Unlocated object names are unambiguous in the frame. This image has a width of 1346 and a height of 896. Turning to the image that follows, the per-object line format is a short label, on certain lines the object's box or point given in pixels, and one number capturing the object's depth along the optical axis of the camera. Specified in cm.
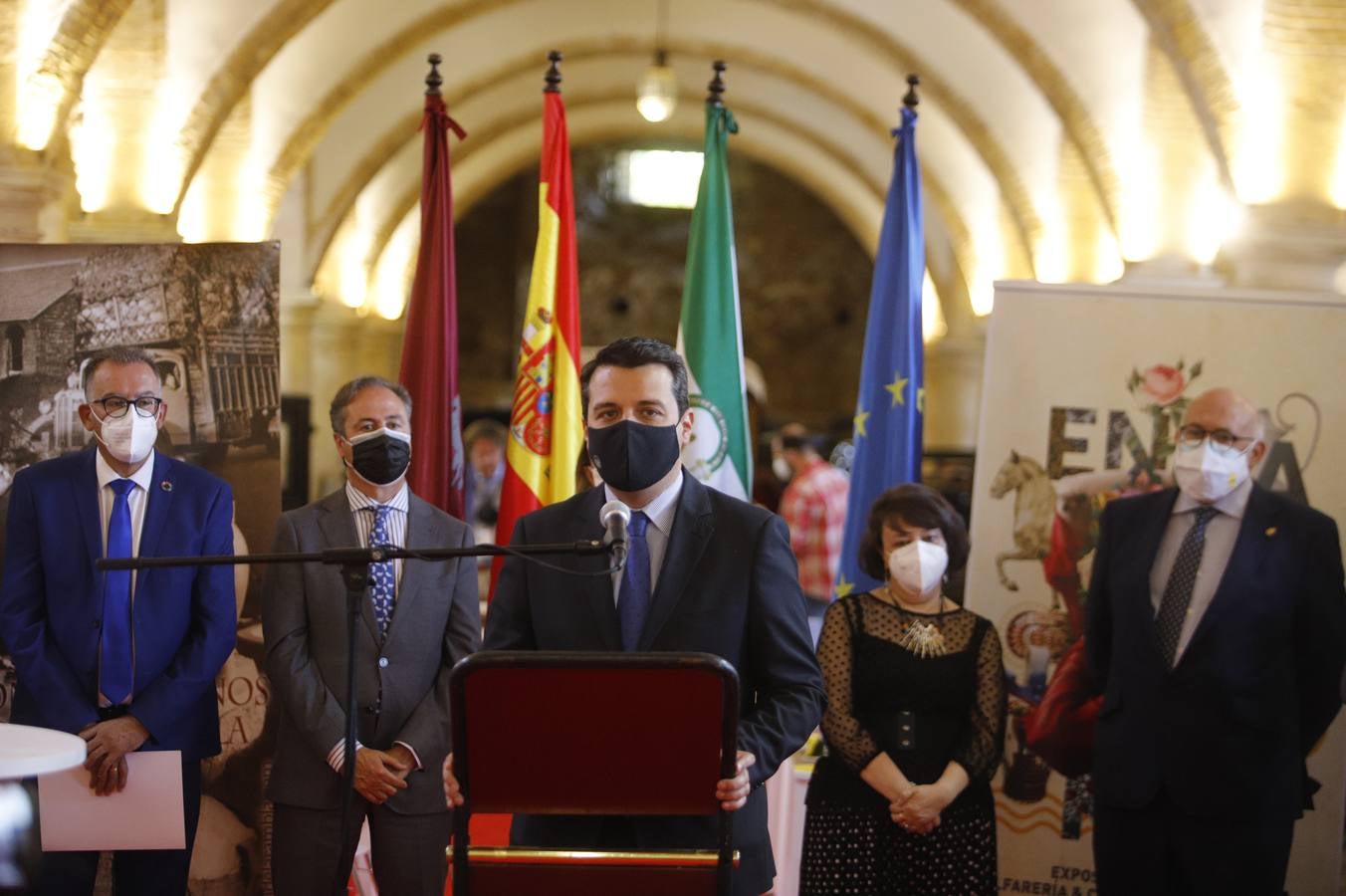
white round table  288
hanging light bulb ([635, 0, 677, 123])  1258
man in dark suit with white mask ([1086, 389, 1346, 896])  414
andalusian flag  557
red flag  548
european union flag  578
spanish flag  552
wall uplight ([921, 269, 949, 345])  1917
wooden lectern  238
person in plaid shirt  991
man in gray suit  376
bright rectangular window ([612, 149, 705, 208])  2330
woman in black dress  410
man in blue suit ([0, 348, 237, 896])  389
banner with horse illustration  512
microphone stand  268
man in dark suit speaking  287
